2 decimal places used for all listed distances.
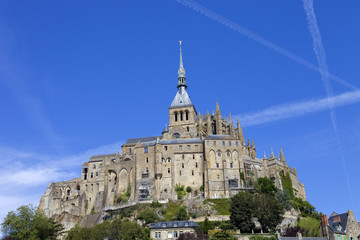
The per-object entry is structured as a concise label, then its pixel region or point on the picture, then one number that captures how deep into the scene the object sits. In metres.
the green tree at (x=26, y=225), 78.56
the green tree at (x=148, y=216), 83.56
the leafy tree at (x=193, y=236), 69.19
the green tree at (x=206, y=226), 74.69
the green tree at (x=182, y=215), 84.25
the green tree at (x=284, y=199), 90.69
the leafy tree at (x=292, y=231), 73.50
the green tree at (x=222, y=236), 69.68
